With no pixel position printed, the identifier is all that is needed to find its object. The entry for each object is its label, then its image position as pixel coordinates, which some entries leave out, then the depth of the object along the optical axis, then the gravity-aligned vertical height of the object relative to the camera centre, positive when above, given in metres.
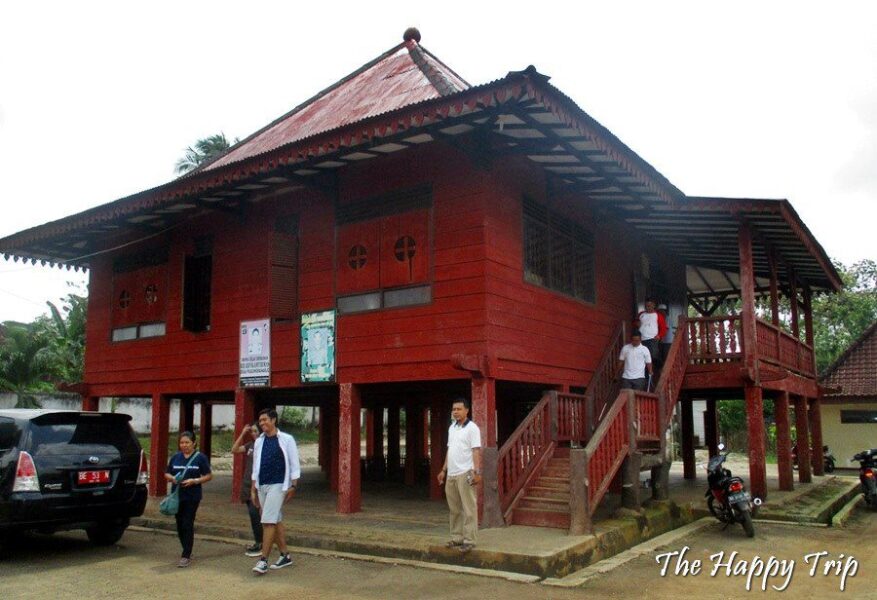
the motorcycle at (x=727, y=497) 9.80 -1.08
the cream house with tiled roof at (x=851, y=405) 24.83 +0.19
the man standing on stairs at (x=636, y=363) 11.84 +0.76
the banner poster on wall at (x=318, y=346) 11.19 +1.03
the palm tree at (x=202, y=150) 37.41 +13.01
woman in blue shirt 7.99 -0.68
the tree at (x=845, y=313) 37.81 +4.79
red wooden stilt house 9.59 +2.18
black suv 8.04 -0.55
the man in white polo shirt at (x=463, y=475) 7.73 -0.58
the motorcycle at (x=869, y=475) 13.05 -1.08
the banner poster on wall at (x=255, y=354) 11.97 +1.00
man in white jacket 7.42 -0.55
